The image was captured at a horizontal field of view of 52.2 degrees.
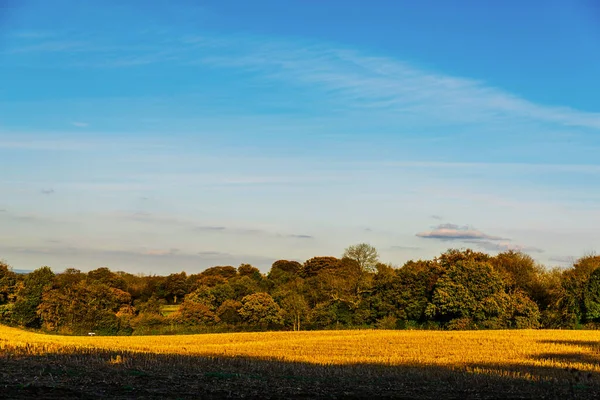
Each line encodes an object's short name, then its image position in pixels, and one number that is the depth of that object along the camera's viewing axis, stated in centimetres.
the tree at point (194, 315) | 9131
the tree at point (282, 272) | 12288
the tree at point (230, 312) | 9231
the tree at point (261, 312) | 9156
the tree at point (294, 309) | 9419
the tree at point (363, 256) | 12738
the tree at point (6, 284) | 9544
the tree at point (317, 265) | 14200
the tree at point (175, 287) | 12812
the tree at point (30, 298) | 9350
